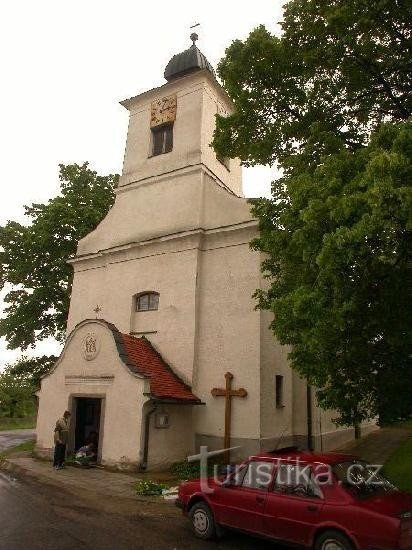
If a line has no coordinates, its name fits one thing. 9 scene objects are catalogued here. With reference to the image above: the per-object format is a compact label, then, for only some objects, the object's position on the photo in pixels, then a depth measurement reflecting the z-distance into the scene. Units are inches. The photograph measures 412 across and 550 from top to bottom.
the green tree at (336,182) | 281.7
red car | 223.3
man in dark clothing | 508.1
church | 531.2
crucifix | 538.3
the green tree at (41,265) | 854.5
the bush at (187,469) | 480.8
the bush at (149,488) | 393.1
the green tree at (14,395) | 1419.8
